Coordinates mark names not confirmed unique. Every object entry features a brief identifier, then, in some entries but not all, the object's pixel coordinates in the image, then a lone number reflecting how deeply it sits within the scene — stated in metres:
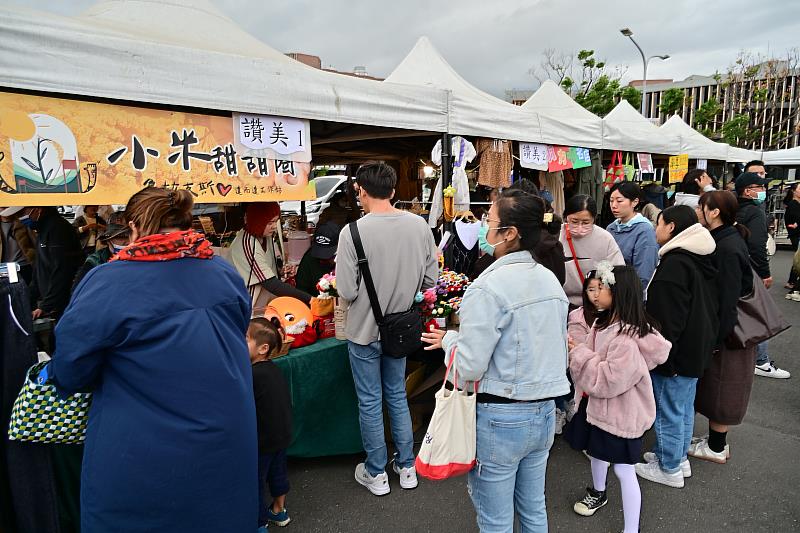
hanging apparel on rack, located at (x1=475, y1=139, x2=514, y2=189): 4.87
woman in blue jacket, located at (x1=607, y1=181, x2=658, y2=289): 3.64
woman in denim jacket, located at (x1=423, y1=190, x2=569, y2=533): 1.70
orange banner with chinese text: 2.11
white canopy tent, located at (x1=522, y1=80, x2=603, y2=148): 5.24
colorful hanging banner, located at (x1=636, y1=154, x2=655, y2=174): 7.61
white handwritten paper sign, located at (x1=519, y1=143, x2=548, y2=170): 5.31
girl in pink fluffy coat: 2.40
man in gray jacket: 2.65
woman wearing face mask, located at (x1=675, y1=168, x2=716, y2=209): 5.38
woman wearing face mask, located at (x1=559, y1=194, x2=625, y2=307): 3.40
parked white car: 14.36
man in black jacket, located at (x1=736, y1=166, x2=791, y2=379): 4.49
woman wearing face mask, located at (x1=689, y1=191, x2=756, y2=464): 2.89
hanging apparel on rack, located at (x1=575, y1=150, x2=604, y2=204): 6.63
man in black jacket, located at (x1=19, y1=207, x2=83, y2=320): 3.59
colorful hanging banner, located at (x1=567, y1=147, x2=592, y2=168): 5.91
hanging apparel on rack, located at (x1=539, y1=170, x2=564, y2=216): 6.40
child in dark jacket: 2.27
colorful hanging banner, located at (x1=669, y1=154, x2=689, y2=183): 8.16
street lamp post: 15.26
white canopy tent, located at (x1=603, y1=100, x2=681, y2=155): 6.41
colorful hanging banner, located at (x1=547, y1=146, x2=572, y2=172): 5.56
